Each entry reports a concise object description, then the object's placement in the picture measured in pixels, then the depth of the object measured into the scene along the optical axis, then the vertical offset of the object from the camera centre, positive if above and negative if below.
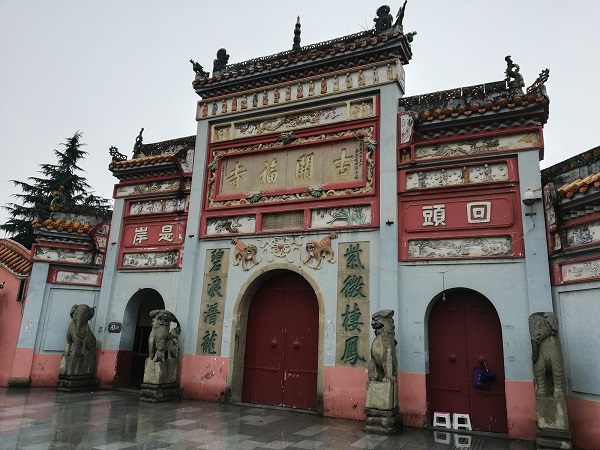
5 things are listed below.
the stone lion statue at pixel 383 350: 7.47 -0.11
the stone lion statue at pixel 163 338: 9.42 -0.12
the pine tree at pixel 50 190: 23.86 +7.43
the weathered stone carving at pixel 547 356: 6.43 -0.08
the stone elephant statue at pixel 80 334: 10.44 -0.13
